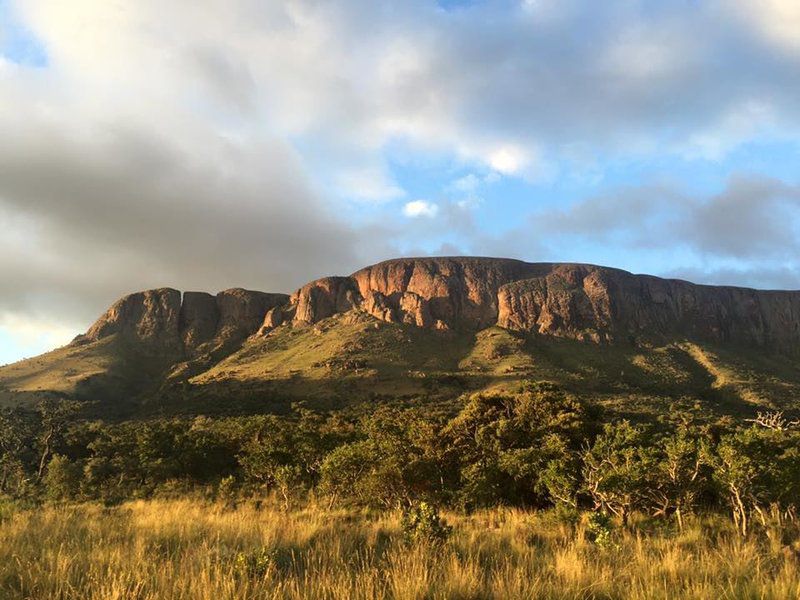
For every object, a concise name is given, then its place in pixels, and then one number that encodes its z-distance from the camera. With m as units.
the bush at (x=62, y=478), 29.47
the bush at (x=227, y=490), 24.61
